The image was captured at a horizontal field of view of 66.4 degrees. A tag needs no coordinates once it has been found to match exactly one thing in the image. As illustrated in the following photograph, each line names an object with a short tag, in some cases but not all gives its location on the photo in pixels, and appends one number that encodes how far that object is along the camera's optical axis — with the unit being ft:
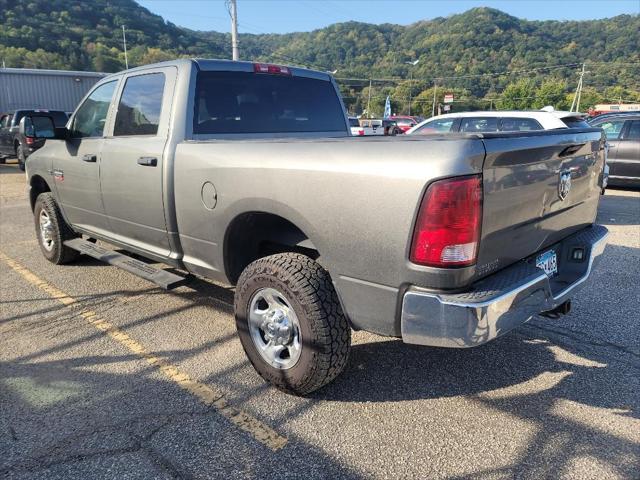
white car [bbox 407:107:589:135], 24.88
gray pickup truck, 7.15
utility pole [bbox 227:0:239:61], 65.10
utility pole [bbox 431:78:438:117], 223.51
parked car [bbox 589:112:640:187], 33.50
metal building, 74.70
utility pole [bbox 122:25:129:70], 192.54
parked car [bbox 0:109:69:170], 45.44
